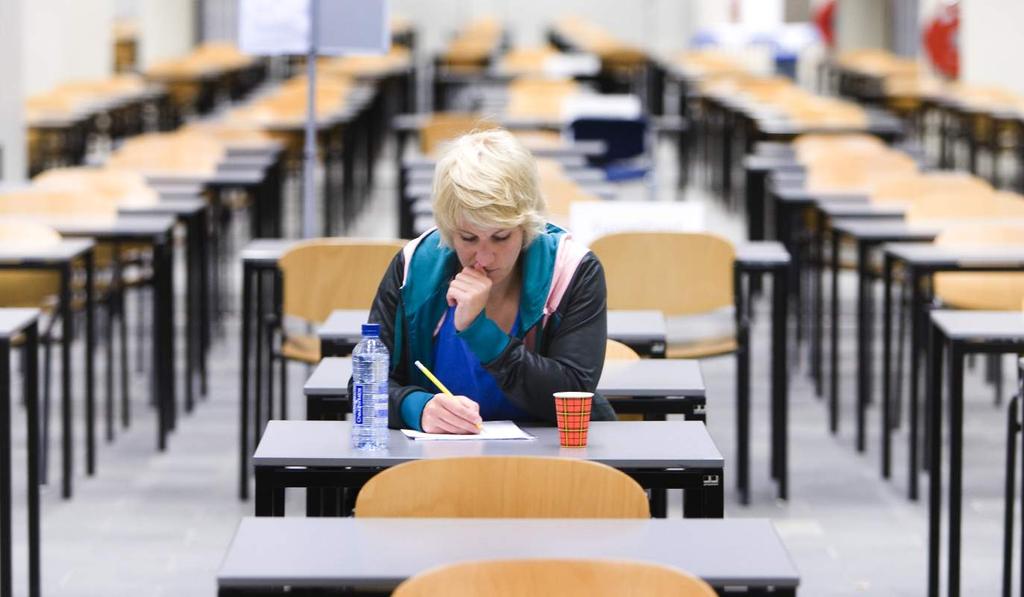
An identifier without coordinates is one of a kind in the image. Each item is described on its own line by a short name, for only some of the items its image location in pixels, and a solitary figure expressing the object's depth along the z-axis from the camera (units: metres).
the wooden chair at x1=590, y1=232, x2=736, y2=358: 9.17
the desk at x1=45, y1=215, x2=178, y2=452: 10.25
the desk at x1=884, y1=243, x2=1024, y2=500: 9.28
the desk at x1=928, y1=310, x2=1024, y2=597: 7.04
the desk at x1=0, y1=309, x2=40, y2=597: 6.79
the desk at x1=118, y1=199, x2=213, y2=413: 11.53
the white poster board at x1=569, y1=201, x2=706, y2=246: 9.59
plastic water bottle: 5.06
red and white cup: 5.05
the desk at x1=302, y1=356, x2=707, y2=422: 6.05
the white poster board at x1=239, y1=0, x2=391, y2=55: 11.19
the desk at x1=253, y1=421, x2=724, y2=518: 4.91
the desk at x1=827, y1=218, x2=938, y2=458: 10.55
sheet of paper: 5.16
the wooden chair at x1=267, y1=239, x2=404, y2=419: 9.08
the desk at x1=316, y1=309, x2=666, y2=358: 7.32
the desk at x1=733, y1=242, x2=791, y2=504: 9.30
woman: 5.21
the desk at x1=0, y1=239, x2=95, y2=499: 8.97
